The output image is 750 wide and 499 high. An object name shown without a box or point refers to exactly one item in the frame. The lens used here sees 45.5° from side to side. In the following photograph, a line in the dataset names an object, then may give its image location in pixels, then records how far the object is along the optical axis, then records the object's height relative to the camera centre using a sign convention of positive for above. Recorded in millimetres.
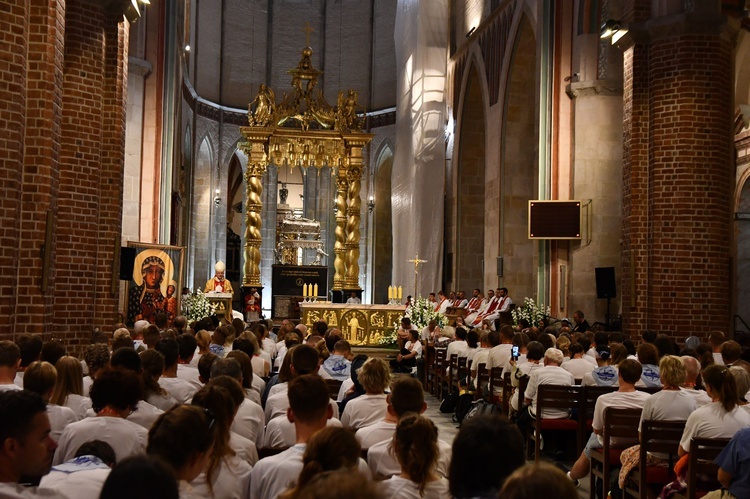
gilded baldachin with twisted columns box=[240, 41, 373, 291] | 26125 +3539
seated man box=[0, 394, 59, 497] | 3334 -652
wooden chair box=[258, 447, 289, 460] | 5992 -1208
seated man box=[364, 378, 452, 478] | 5020 -777
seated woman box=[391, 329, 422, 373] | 18453 -1643
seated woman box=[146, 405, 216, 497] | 3473 -668
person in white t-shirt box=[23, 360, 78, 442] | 5488 -752
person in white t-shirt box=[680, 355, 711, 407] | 7406 -917
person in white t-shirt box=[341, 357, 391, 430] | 6457 -928
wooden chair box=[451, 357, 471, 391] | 13778 -1499
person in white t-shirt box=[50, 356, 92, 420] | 5961 -813
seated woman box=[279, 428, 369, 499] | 3322 -682
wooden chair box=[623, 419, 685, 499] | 6766 -1353
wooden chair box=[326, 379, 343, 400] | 9048 -1144
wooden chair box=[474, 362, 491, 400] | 12219 -1413
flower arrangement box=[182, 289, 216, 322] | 20062 -847
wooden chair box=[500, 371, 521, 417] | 11219 -1475
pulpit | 22516 -822
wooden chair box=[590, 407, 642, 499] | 7445 -1286
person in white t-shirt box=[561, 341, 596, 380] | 10570 -1039
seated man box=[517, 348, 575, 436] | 9562 -1130
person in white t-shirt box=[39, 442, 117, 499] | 3559 -854
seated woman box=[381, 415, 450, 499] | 4016 -856
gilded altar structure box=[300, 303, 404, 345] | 22141 -1133
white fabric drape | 28297 +4256
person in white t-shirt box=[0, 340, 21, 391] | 6180 -674
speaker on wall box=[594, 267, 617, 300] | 18156 -99
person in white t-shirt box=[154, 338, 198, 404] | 6848 -870
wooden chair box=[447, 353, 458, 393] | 14555 -1498
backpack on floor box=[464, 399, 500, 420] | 9103 -1382
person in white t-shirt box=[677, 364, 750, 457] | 6145 -938
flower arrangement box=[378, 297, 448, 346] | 21734 -1059
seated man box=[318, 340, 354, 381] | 9414 -988
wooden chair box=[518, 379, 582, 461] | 9375 -1351
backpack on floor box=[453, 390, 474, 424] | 12867 -1893
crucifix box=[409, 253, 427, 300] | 26152 +93
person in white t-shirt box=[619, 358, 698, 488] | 7043 -978
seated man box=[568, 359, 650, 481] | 7695 -1037
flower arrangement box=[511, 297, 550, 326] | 20953 -877
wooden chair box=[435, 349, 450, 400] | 15320 -1769
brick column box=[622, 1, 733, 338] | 14945 +1562
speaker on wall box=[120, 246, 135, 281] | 14586 +87
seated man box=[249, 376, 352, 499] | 4180 -783
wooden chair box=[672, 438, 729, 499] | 5949 -1266
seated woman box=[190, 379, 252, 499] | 4223 -924
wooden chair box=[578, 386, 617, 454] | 9344 -1366
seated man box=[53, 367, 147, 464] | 4715 -828
